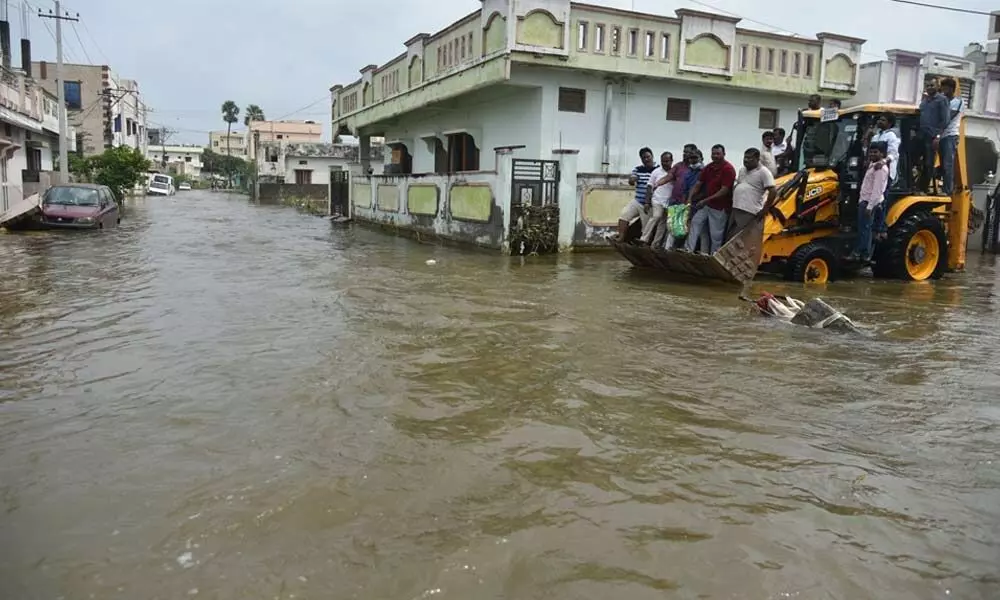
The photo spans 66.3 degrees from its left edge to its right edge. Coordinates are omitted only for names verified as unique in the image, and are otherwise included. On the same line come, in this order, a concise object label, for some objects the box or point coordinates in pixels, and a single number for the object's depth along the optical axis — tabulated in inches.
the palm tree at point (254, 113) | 4256.9
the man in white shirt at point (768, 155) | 401.1
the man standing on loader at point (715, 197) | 391.9
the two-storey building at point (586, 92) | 598.2
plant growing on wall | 573.0
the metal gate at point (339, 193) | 1167.3
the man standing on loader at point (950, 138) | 414.3
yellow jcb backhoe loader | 402.9
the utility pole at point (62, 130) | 1157.7
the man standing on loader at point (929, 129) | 411.2
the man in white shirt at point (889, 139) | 402.0
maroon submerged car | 727.1
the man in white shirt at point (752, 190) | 377.4
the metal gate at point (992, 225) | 695.1
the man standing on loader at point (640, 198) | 448.8
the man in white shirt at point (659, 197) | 424.5
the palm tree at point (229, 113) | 4355.3
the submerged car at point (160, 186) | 2301.9
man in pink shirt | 398.0
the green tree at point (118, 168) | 1478.8
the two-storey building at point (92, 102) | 2156.7
